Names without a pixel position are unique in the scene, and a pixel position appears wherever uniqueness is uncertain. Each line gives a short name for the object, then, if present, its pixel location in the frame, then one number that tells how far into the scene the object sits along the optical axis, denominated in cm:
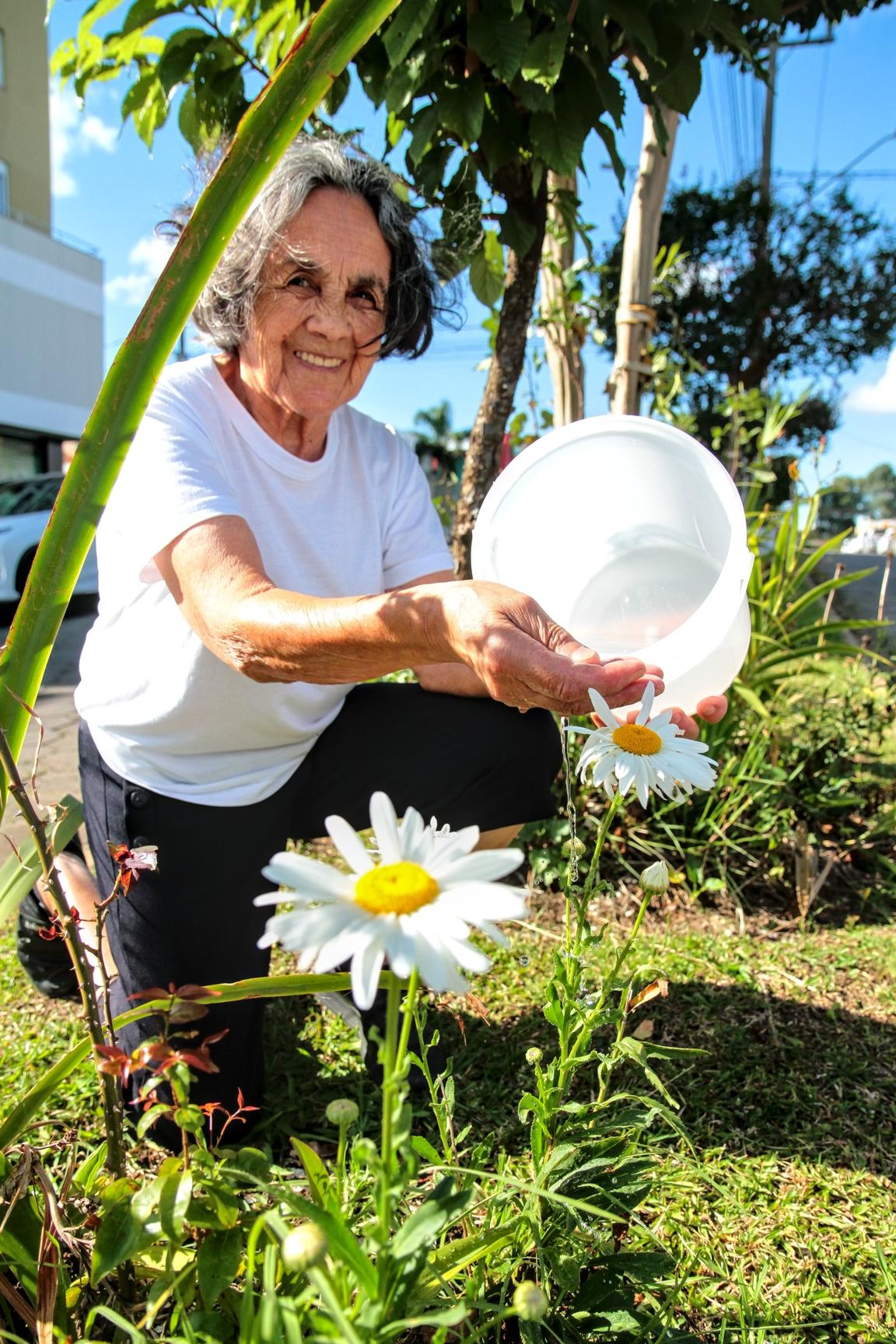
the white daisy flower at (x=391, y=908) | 49
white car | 762
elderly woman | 140
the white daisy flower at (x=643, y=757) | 84
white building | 1655
